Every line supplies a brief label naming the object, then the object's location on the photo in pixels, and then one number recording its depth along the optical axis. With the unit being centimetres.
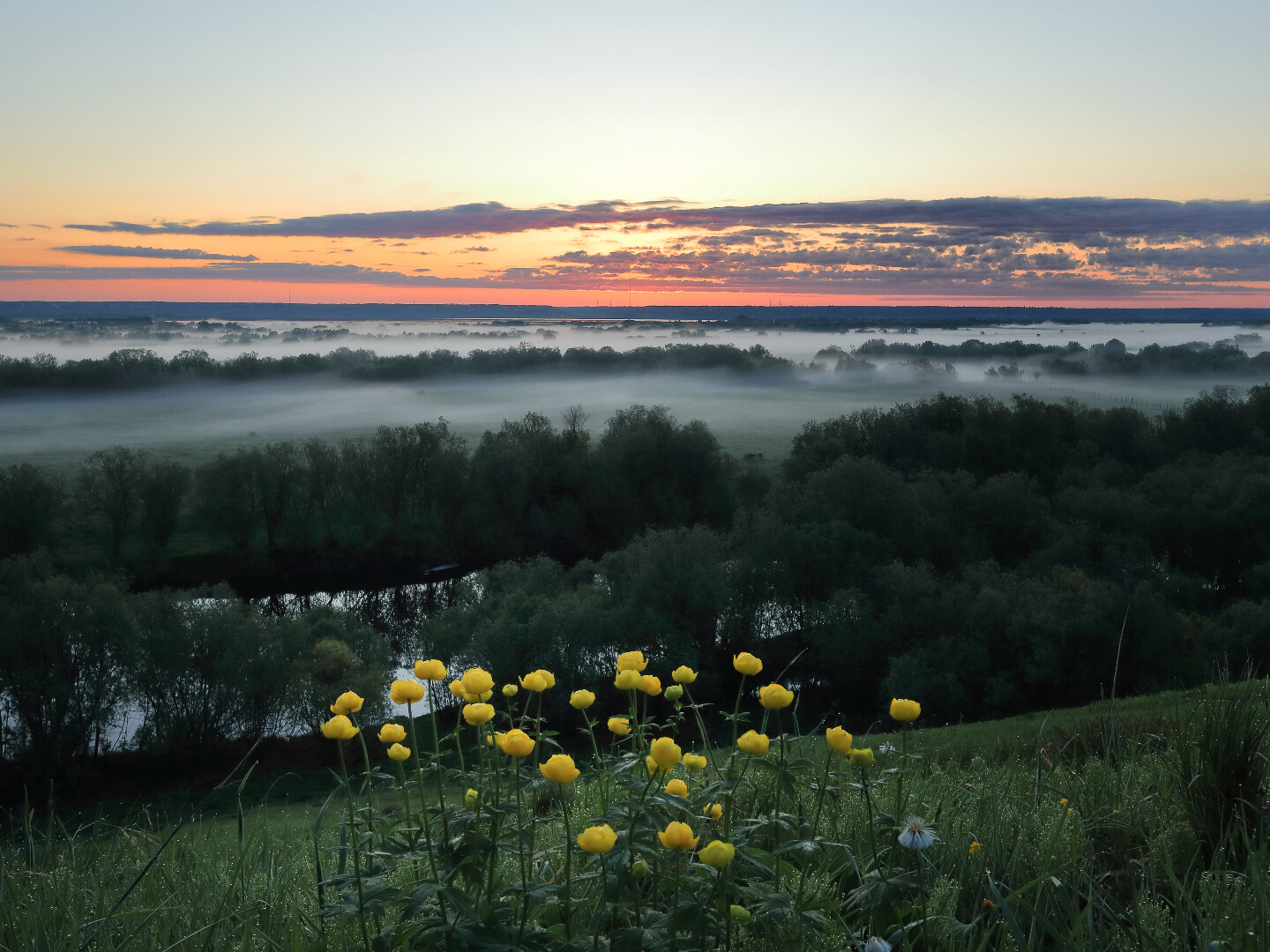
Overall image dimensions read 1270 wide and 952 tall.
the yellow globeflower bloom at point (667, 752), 231
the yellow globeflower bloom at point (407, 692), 296
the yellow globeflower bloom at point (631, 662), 303
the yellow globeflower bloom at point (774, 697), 273
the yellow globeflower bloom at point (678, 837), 219
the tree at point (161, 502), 5962
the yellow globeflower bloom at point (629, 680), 286
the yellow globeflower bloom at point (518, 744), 239
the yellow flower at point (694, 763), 310
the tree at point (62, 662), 3253
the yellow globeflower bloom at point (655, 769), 258
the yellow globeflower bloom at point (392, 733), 289
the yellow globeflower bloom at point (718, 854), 225
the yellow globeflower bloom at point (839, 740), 280
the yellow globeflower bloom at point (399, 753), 293
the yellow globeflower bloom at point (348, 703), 275
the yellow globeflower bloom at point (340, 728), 265
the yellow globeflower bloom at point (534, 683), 280
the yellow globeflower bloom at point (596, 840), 216
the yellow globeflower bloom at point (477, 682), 281
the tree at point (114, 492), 5812
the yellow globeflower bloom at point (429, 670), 305
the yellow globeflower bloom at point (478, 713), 272
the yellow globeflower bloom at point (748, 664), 311
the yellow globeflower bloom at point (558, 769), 230
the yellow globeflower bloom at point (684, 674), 339
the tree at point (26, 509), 5406
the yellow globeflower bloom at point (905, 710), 303
